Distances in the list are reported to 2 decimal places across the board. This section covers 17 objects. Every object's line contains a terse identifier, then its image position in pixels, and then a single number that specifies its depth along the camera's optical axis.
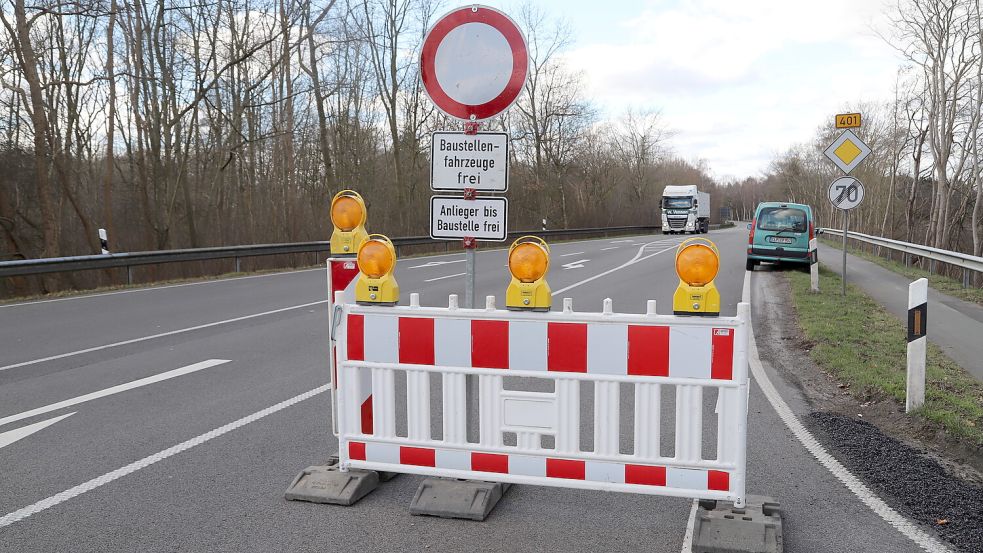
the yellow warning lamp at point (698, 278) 3.48
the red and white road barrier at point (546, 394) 3.54
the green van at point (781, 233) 18.62
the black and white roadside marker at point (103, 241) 17.02
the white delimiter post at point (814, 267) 14.51
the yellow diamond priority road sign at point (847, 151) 13.52
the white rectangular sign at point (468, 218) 4.06
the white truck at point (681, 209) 51.50
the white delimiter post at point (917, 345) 5.68
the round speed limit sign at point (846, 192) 14.17
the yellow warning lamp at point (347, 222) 4.41
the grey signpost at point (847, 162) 13.56
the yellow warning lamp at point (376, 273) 4.06
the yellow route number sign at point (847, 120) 14.48
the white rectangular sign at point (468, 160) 4.08
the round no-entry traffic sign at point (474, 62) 4.05
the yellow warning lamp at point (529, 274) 3.79
